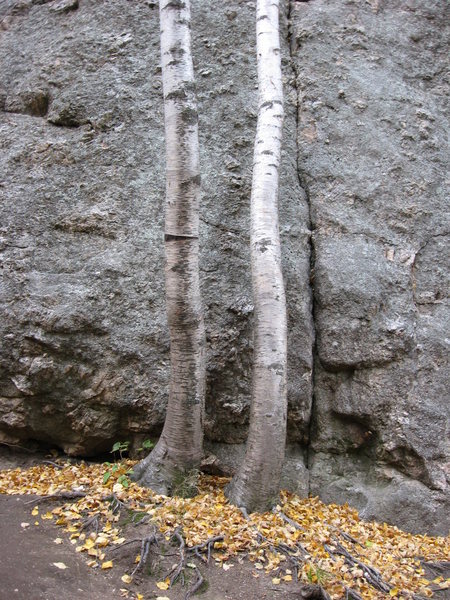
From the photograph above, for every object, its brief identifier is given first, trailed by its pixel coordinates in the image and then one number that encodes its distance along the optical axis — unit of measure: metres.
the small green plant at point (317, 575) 3.60
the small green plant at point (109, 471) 4.62
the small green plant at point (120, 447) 5.09
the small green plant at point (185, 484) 4.46
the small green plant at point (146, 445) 5.13
